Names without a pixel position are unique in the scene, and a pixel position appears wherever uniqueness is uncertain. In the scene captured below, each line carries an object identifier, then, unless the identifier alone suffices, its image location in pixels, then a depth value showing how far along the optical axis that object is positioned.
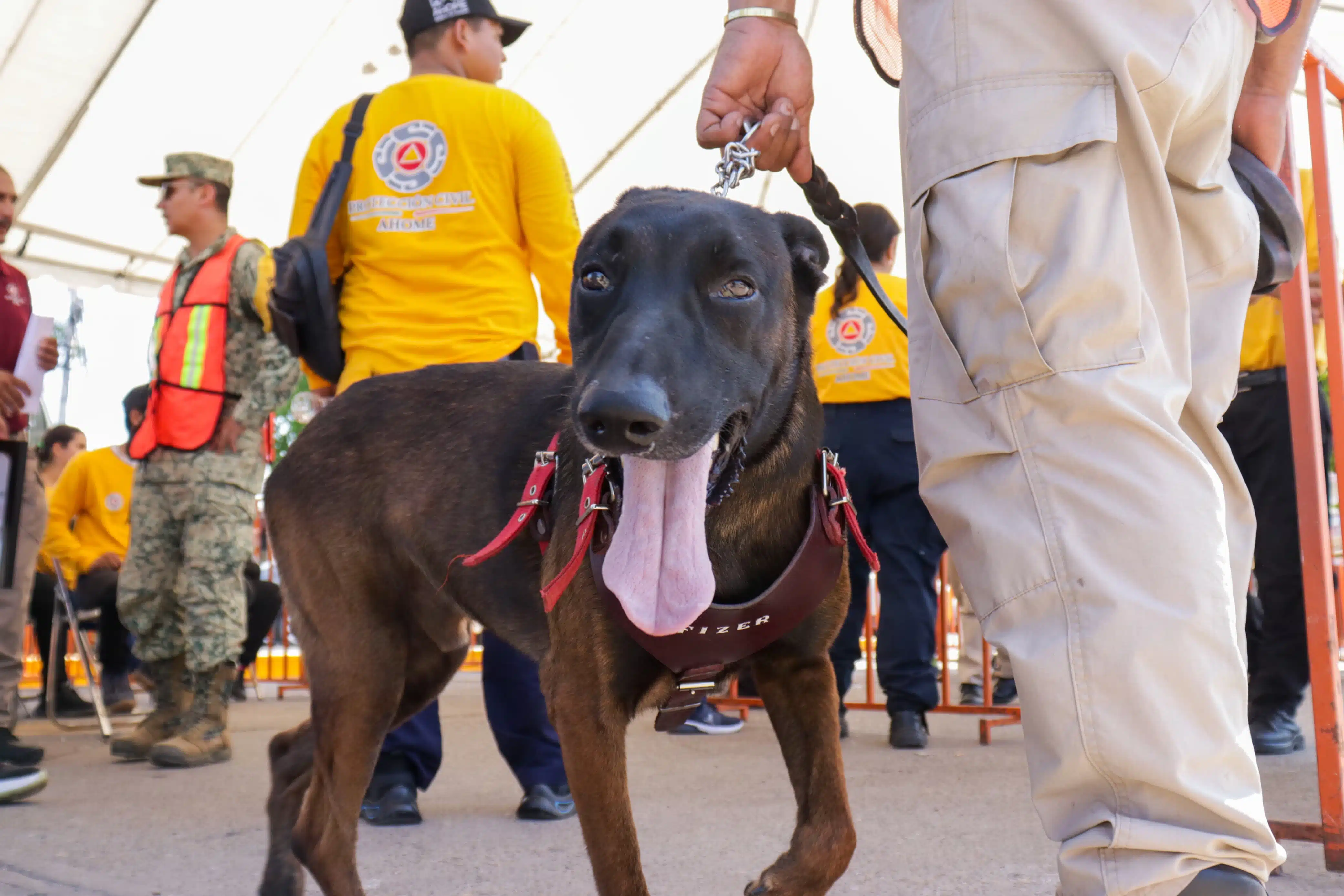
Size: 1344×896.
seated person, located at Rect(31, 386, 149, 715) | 8.00
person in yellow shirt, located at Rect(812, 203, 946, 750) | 5.64
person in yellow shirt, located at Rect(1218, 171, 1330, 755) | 4.80
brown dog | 2.07
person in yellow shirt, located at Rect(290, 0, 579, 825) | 3.98
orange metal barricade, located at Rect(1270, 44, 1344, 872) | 2.77
